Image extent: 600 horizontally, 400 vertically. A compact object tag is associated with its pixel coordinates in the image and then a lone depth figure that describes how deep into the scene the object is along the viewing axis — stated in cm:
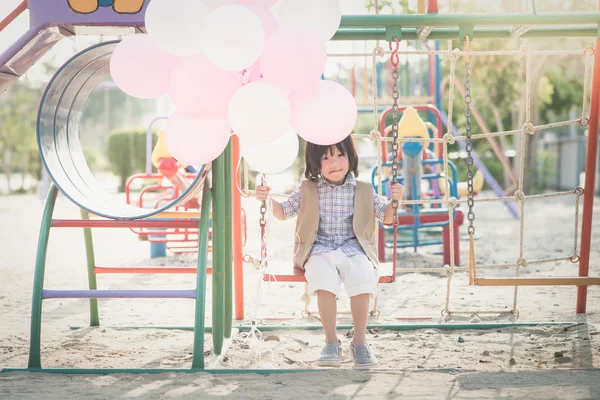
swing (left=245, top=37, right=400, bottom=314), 335
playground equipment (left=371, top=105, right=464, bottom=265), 689
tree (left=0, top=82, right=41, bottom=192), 2172
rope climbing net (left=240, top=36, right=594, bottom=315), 409
